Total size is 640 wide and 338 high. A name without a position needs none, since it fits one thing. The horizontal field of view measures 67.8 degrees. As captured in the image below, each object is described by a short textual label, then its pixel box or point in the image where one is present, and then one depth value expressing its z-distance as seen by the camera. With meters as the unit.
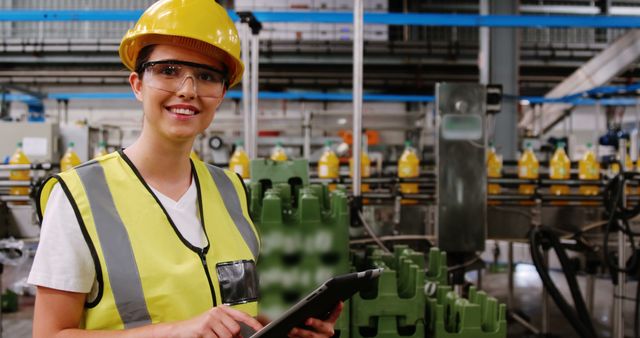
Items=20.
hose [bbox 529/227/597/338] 3.00
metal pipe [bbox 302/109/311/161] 7.05
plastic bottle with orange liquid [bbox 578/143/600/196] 4.26
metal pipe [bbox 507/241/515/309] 4.61
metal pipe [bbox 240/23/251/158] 3.21
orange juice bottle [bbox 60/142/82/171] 4.53
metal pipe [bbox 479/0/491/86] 5.61
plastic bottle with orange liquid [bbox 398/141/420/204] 4.07
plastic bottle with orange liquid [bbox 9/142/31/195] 4.14
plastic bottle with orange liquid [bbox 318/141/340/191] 4.16
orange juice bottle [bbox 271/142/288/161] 4.76
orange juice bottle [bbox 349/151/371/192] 4.39
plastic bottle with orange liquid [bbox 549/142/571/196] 4.13
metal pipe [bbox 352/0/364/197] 2.71
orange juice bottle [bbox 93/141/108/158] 4.97
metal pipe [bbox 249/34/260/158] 3.11
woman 0.86
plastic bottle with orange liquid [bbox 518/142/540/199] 4.05
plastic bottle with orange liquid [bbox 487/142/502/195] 4.12
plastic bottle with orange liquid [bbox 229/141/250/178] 3.89
